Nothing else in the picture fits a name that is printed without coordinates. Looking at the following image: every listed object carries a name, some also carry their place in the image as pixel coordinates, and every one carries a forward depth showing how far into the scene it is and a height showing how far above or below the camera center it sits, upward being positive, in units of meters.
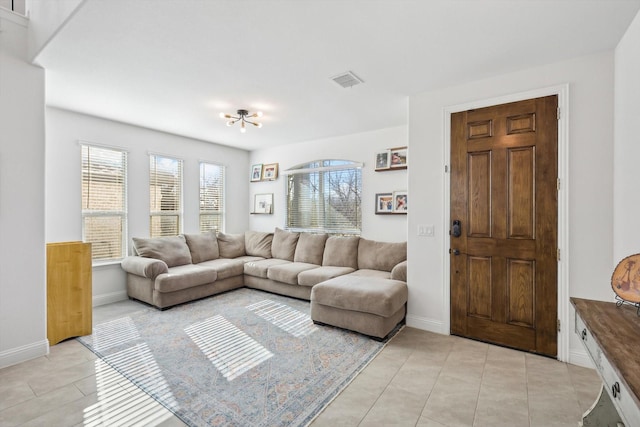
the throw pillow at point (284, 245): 5.18 -0.57
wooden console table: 0.98 -0.53
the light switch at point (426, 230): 3.16 -0.19
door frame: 2.50 -0.02
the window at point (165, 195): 4.74 +0.29
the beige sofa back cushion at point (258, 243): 5.44 -0.58
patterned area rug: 1.93 -1.27
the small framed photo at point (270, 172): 5.88 +0.84
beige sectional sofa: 3.04 -0.82
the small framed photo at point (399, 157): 4.39 +0.85
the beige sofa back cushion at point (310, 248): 4.84 -0.60
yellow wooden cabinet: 2.86 -0.79
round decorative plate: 1.46 -0.35
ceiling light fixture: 3.79 +1.28
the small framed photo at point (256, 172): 6.14 +0.85
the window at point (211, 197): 5.50 +0.31
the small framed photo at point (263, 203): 6.00 +0.20
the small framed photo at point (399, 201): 4.41 +0.17
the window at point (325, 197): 4.98 +0.29
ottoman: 2.88 -0.93
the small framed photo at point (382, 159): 4.55 +0.84
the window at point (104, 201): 4.01 +0.17
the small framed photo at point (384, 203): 4.56 +0.16
